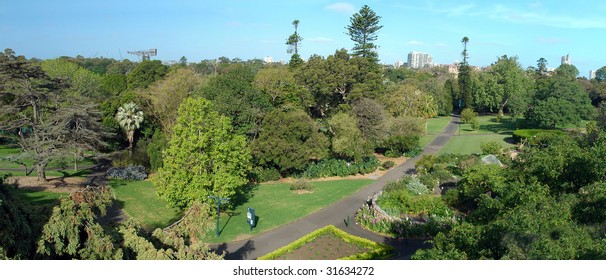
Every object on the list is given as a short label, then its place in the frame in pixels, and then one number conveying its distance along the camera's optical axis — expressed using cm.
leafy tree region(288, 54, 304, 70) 6039
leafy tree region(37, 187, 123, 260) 892
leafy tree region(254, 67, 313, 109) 4028
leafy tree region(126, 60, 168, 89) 5219
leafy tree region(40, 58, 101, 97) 4272
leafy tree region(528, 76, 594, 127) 4925
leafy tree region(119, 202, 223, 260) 959
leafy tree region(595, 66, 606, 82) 13135
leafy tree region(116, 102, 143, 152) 3516
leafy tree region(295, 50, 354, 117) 4512
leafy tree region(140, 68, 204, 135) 3684
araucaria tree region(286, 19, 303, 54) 6844
